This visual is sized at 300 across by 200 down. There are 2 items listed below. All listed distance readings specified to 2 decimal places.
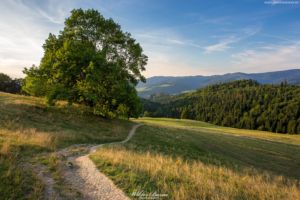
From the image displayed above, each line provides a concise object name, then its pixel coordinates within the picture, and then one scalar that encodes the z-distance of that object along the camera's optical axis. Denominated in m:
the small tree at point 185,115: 112.50
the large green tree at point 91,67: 16.08
